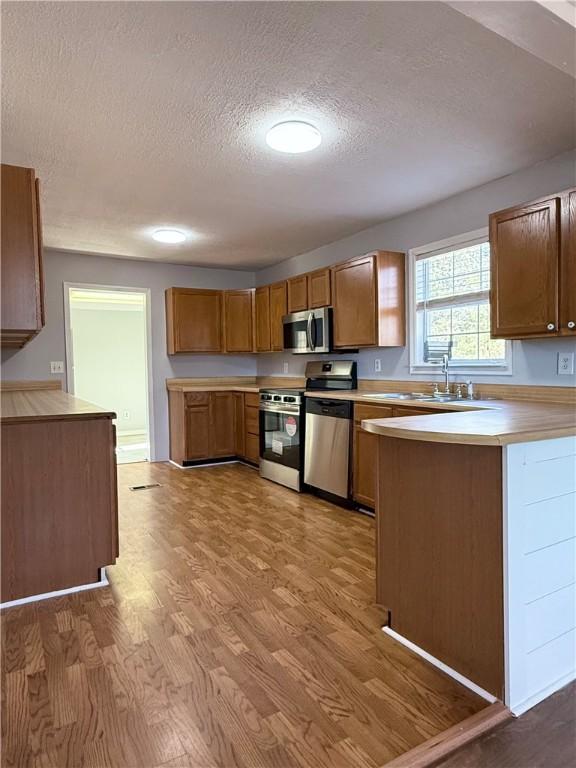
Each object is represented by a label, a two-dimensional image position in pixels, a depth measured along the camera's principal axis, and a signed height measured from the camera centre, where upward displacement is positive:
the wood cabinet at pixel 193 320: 5.44 +0.61
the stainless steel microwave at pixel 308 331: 4.39 +0.38
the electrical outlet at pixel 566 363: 2.70 +0.01
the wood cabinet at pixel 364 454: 3.38 -0.66
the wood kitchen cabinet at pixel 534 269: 2.41 +0.53
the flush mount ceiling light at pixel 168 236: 4.22 +1.27
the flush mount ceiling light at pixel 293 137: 2.37 +1.22
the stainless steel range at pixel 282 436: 4.18 -0.64
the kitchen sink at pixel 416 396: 3.17 -0.23
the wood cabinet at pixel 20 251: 2.12 +0.57
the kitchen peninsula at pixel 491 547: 1.49 -0.64
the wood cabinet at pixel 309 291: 4.45 +0.79
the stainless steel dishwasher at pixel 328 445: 3.65 -0.64
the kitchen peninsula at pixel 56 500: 2.23 -0.64
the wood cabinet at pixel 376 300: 3.81 +0.57
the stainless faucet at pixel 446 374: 3.48 -0.06
